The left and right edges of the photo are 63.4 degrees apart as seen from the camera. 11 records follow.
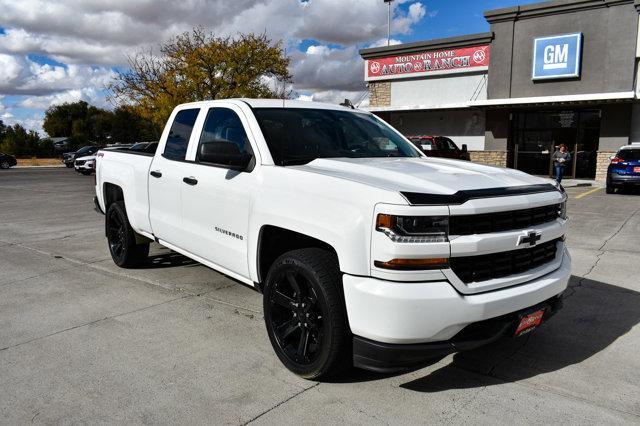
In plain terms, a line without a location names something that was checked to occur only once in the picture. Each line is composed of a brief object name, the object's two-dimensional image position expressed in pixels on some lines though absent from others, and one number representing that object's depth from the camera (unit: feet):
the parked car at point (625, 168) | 50.83
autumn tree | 105.40
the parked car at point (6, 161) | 119.24
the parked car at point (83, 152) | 107.86
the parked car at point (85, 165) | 88.50
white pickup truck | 9.04
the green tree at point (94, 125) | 175.42
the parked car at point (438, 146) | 63.62
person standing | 60.59
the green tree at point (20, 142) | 166.81
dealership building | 67.26
